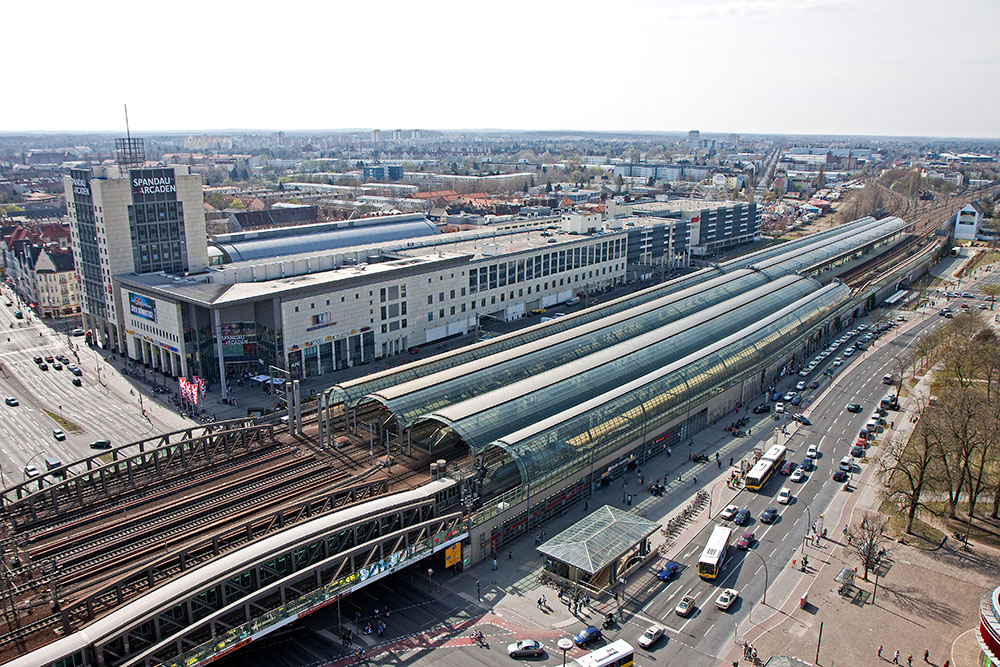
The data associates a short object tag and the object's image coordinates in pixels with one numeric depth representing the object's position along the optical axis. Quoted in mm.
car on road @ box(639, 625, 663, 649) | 46125
